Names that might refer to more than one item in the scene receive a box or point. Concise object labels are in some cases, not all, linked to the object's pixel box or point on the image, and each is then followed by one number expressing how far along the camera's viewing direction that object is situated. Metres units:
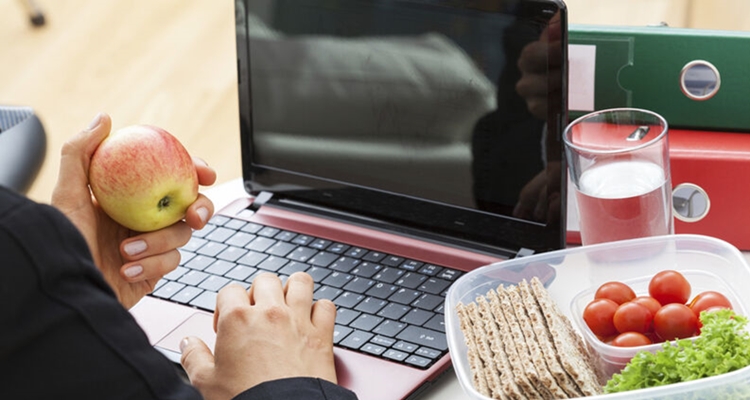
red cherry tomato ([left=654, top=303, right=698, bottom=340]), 1.25
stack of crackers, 1.21
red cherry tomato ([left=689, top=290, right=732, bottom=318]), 1.26
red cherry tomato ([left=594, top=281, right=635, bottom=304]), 1.28
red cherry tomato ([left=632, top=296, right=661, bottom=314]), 1.26
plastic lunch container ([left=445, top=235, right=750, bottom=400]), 1.28
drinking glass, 1.34
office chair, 1.70
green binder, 1.39
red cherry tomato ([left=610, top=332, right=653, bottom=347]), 1.24
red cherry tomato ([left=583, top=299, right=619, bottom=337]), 1.27
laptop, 1.35
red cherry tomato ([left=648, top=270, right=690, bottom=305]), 1.28
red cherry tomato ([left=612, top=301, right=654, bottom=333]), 1.26
